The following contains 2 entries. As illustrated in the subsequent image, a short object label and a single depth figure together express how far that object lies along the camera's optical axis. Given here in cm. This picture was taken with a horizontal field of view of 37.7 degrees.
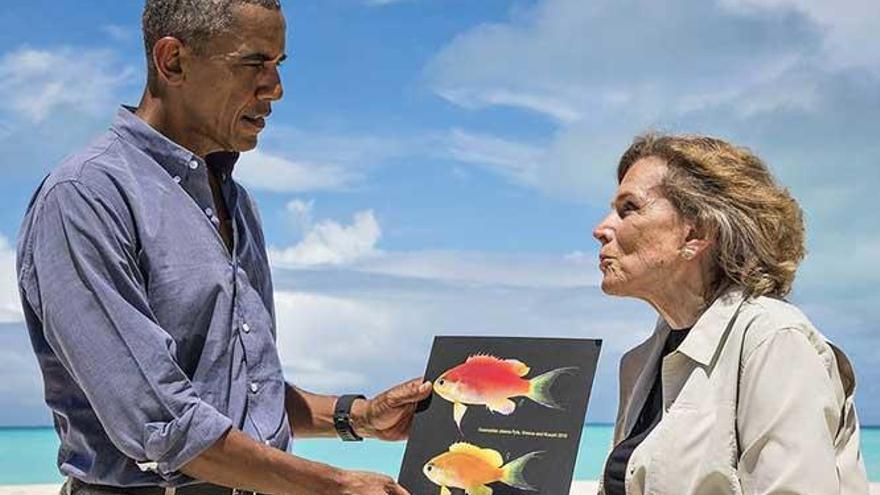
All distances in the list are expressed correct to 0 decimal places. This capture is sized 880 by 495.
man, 280
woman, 299
